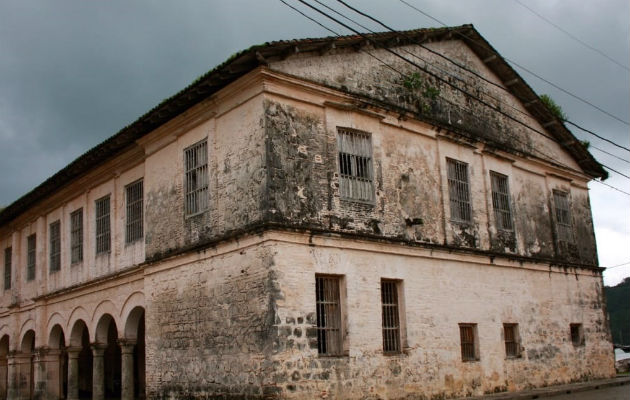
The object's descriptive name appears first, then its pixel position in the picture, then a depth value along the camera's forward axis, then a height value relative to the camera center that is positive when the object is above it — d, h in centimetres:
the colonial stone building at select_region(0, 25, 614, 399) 1362 +228
